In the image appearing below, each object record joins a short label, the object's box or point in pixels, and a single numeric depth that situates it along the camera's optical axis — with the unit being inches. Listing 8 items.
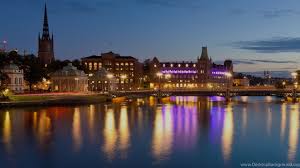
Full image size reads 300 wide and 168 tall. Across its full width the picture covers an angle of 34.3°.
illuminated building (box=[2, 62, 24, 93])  5009.8
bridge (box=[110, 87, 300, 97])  5610.2
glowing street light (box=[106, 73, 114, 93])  6800.2
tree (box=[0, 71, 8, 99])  4356.5
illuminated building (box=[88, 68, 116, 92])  6820.9
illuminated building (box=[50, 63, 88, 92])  5851.4
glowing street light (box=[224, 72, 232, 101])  5536.9
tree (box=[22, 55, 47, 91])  5413.4
